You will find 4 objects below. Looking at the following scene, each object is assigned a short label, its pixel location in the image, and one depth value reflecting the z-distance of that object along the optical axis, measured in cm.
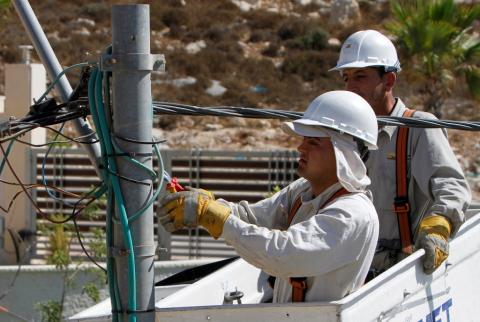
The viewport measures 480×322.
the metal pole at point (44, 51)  1087
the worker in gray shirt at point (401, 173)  1219
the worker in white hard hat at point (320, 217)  877
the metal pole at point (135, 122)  860
